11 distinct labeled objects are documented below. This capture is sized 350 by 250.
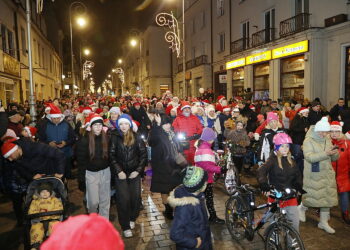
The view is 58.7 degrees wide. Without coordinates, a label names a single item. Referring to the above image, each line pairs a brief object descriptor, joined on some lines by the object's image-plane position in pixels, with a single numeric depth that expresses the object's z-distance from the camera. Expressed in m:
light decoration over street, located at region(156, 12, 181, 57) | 18.46
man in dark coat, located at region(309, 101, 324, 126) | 9.37
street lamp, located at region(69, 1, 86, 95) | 16.58
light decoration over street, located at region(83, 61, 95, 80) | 36.52
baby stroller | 4.18
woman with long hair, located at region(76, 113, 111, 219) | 5.14
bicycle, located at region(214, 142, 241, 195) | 7.20
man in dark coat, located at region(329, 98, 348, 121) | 12.06
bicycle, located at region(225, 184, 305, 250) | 3.90
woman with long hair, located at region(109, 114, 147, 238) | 5.16
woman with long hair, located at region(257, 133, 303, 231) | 4.38
